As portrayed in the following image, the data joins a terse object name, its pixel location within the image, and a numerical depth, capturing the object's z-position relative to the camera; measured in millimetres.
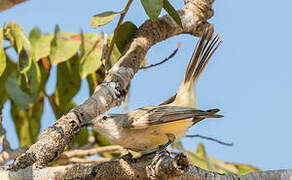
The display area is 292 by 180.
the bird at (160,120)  7430
